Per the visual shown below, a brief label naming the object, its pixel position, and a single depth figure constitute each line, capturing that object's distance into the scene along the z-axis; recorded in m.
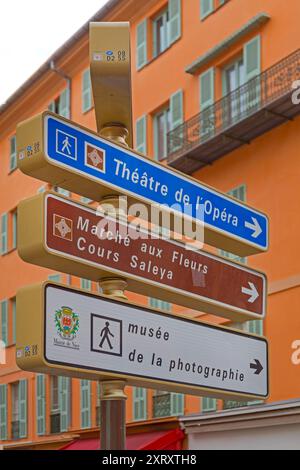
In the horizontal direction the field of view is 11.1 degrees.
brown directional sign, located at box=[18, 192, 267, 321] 6.85
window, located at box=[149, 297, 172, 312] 31.22
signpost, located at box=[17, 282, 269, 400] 6.46
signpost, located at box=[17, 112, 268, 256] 7.06
